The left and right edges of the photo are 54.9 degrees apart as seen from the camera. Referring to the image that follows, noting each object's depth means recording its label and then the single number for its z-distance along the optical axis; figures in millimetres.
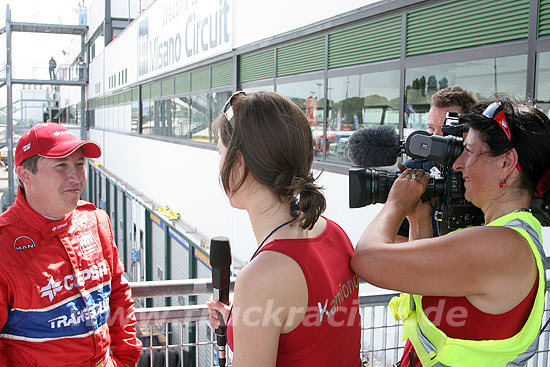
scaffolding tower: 25828
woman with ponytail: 1264
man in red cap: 1980
